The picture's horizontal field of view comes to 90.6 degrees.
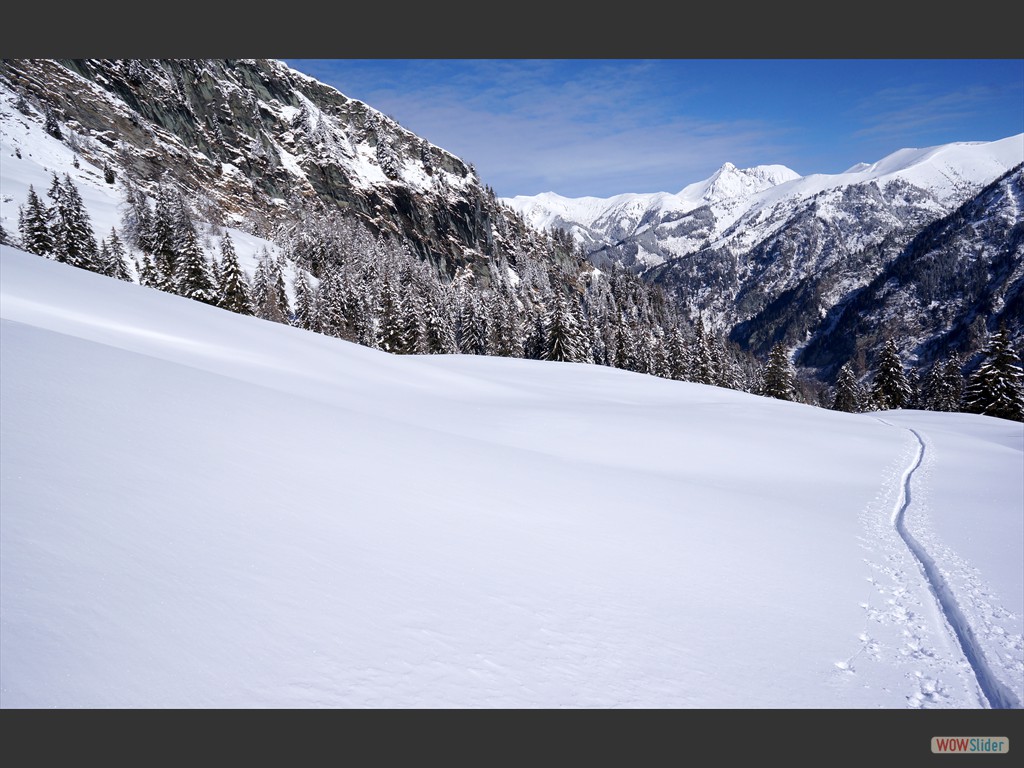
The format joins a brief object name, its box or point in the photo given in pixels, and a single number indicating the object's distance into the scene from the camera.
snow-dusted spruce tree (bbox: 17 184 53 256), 44.06
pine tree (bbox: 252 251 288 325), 58.34
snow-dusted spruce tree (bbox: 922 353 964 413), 55.63
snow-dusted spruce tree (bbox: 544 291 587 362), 50.03
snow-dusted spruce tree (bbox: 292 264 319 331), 56.66
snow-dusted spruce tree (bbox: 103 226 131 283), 49.55
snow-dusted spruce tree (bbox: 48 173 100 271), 46.69
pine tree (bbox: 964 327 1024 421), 36.66
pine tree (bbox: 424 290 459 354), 53.91
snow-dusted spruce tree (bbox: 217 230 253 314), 48.88
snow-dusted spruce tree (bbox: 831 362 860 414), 53.78
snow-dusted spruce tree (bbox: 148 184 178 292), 54.28
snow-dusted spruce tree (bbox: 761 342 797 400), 51.75
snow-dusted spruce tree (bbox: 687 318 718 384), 59.25
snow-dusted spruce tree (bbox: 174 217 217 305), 45.50
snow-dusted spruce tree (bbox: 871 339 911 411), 47.16
